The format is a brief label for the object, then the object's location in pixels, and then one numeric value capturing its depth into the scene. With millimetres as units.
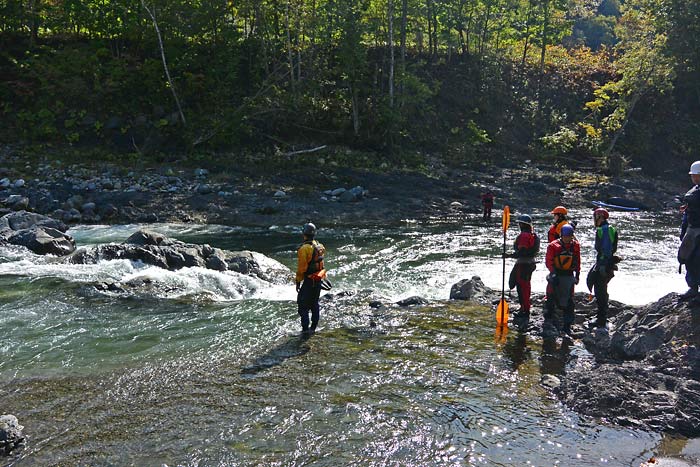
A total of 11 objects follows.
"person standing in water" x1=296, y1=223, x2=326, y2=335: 9938
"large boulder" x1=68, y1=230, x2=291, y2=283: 14492
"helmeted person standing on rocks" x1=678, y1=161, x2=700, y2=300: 8461
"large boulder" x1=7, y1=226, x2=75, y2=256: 15992
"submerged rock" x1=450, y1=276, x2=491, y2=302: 12281
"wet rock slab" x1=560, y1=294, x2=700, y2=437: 6752
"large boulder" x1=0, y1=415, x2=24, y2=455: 6223
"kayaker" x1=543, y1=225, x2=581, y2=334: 9766
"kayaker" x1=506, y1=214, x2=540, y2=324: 10266
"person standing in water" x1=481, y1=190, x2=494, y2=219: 23625
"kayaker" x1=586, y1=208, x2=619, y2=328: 9828
